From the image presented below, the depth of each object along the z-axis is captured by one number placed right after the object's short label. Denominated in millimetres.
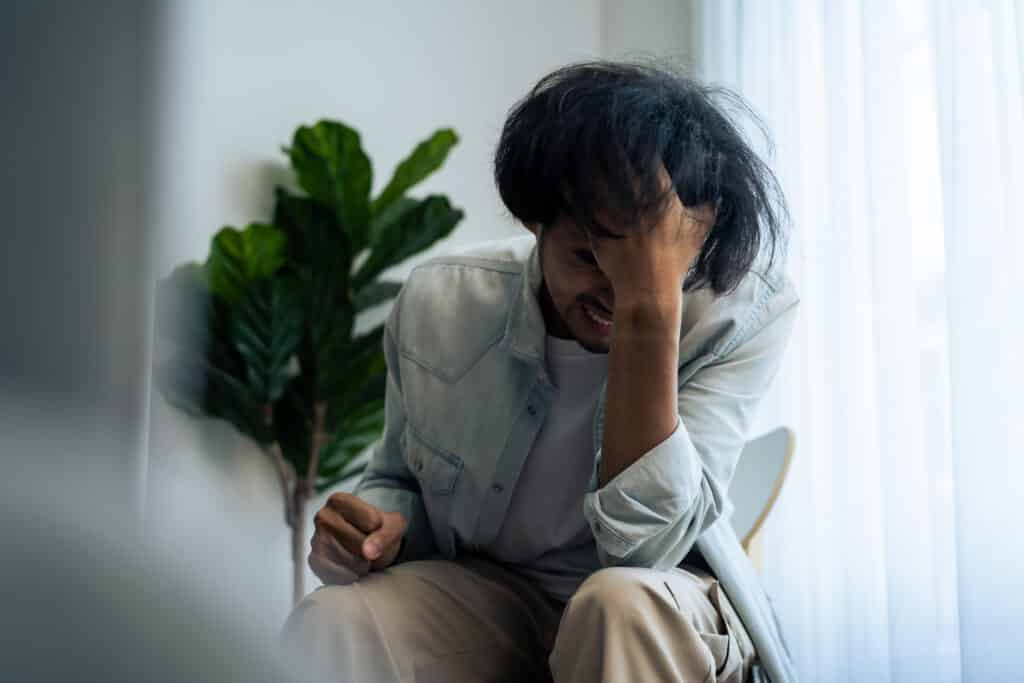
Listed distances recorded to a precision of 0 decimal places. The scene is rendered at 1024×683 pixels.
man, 865
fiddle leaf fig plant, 2447
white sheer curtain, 2059
